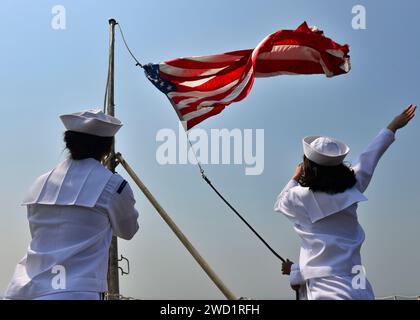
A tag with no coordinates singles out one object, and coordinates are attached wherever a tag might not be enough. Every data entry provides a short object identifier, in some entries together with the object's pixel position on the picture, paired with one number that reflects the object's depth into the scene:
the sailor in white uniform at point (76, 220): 3.34
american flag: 7.71
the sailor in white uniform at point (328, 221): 3.79
